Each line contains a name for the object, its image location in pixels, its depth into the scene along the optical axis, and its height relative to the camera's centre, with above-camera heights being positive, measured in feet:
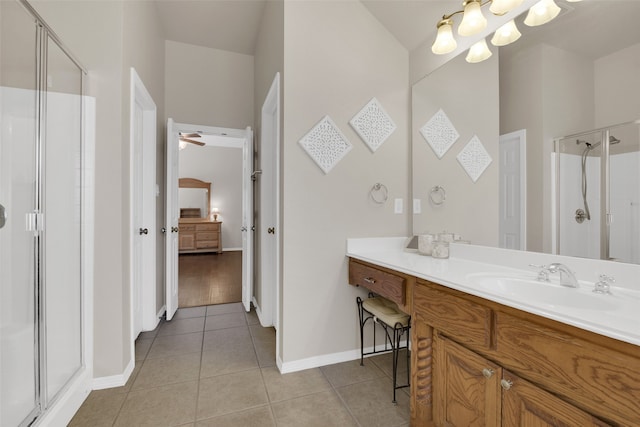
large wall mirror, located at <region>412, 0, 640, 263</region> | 3.65 +1.47
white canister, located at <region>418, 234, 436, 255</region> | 6.41 -0.65
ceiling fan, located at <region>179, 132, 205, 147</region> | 15.58 +4.14
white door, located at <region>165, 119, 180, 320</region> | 9.57 -0.23
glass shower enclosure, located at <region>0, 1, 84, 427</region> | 4.31 +0.00
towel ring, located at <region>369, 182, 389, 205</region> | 7.22 +0.53
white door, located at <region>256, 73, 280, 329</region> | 9.26 -0.20
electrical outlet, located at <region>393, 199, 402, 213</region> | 7.47 +0.21
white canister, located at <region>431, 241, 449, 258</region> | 6.13 -0.76
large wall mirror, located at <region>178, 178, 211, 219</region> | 26.00 +1.58
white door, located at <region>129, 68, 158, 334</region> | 8.18 -0.05
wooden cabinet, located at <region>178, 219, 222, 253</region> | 23.67 -1.74
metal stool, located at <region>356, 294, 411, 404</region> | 5.58 -2.07
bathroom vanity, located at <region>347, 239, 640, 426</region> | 2.42 -1.37
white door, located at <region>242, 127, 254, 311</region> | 10.57 -0.37
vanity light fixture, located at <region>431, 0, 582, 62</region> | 4.52 +3.29
